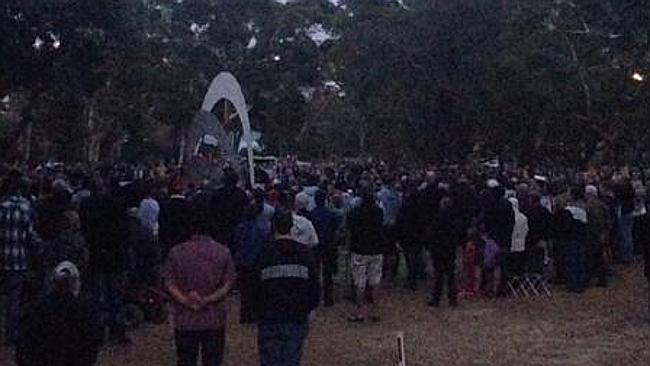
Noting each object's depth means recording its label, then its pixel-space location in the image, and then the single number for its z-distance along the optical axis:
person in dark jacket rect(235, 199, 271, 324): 13.12
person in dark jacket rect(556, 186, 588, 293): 16.59
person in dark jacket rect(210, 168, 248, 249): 14.08
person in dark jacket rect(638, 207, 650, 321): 13.20
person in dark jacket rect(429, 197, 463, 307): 14.88
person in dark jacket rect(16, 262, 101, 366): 6.42
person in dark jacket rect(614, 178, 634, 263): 19.34
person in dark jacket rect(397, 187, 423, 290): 16.81
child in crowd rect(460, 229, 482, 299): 16.41
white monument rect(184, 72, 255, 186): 22.67
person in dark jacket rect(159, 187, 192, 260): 13.40
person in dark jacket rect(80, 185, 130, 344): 11.71
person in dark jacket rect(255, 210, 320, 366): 7.94
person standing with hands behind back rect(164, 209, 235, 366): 8.02
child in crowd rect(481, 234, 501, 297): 16.16
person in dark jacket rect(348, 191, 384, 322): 13.81
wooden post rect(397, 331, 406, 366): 9.36
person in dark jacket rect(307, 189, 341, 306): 14.63
